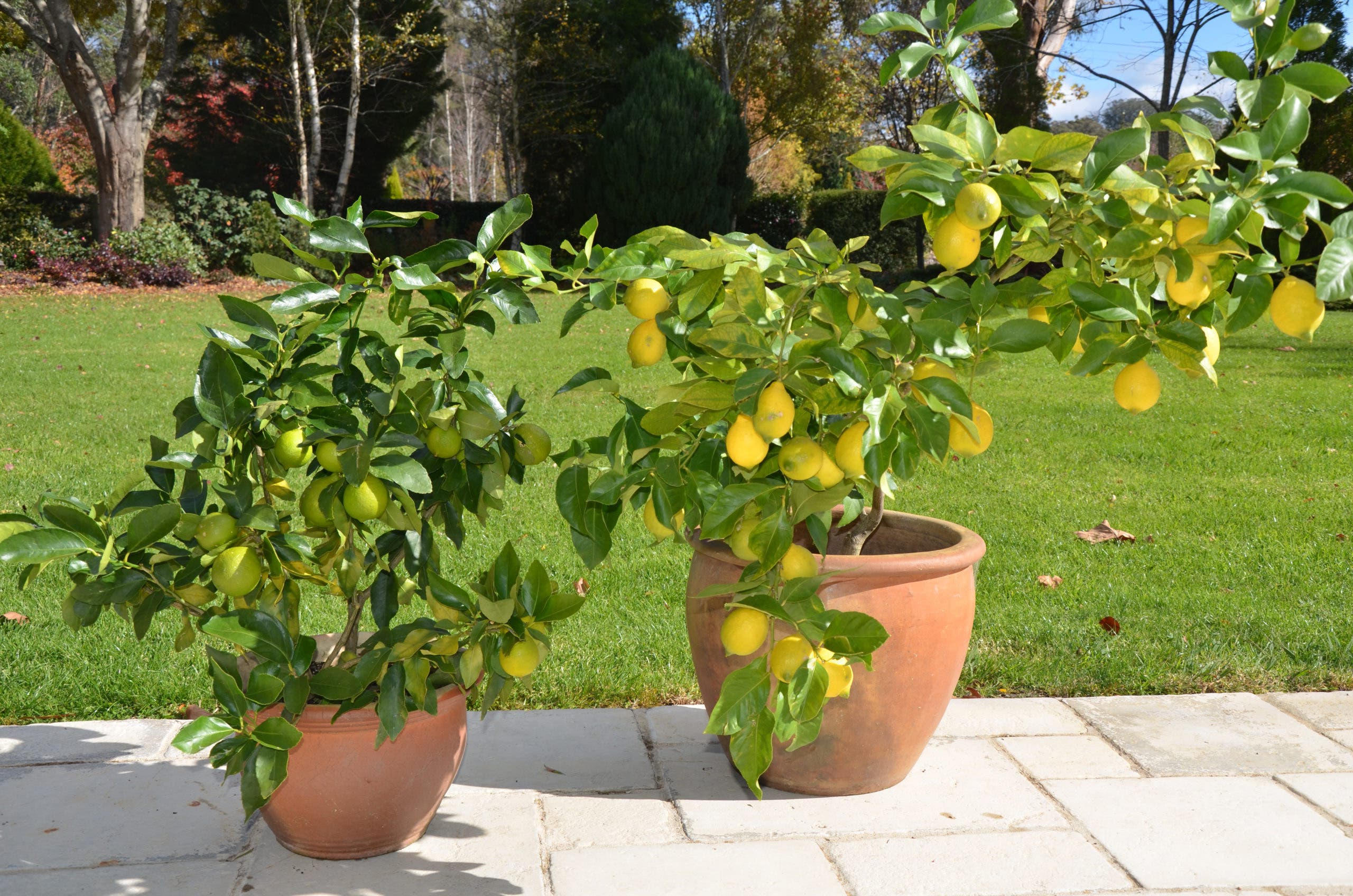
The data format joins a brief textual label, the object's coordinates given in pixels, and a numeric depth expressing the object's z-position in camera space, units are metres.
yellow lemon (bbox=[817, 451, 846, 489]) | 1.72
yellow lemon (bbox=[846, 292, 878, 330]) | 1.72
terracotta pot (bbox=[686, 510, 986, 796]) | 2.37
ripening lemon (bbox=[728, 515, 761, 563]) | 1.78
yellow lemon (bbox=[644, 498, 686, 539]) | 1.93
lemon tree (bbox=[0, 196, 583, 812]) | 1.88
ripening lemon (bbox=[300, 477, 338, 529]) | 2.07
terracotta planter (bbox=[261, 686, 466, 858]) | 2.16
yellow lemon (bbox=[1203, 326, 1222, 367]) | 1.66
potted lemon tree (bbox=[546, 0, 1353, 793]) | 1.47
